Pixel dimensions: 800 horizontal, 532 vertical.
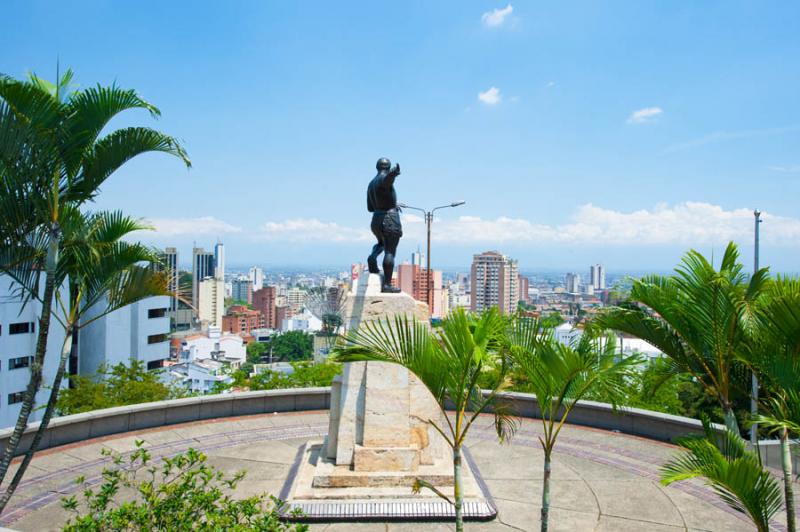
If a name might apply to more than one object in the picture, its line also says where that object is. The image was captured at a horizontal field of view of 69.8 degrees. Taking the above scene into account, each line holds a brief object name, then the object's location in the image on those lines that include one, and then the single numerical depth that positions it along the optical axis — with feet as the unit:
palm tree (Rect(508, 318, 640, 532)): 16.11
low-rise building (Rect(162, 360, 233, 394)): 184.58
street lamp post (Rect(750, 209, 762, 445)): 23.70
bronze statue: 28.19
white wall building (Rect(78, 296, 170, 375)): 118.52
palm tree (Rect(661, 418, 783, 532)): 14.20
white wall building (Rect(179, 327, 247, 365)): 268.62
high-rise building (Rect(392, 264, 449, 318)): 299.58
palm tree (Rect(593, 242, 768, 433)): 18.79
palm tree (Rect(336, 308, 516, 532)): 15.08
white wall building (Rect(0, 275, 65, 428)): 97.30
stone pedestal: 23.98
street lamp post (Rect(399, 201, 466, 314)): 66.44
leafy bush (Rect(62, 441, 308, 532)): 11.33
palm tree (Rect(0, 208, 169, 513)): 18.49
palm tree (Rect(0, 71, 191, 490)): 16.28
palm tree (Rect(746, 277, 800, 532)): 14.89
